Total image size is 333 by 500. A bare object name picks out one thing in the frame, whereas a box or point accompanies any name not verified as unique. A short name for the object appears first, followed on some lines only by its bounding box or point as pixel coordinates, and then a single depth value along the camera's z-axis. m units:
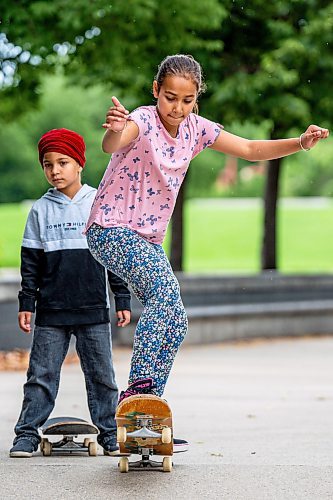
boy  11.12
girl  9.49
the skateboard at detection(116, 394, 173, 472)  9.16
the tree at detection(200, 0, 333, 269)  33.09
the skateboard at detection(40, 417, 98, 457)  11.13
